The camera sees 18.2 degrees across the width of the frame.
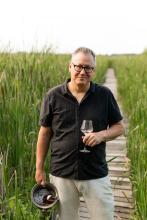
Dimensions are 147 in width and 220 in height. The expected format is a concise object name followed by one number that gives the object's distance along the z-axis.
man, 2.39
